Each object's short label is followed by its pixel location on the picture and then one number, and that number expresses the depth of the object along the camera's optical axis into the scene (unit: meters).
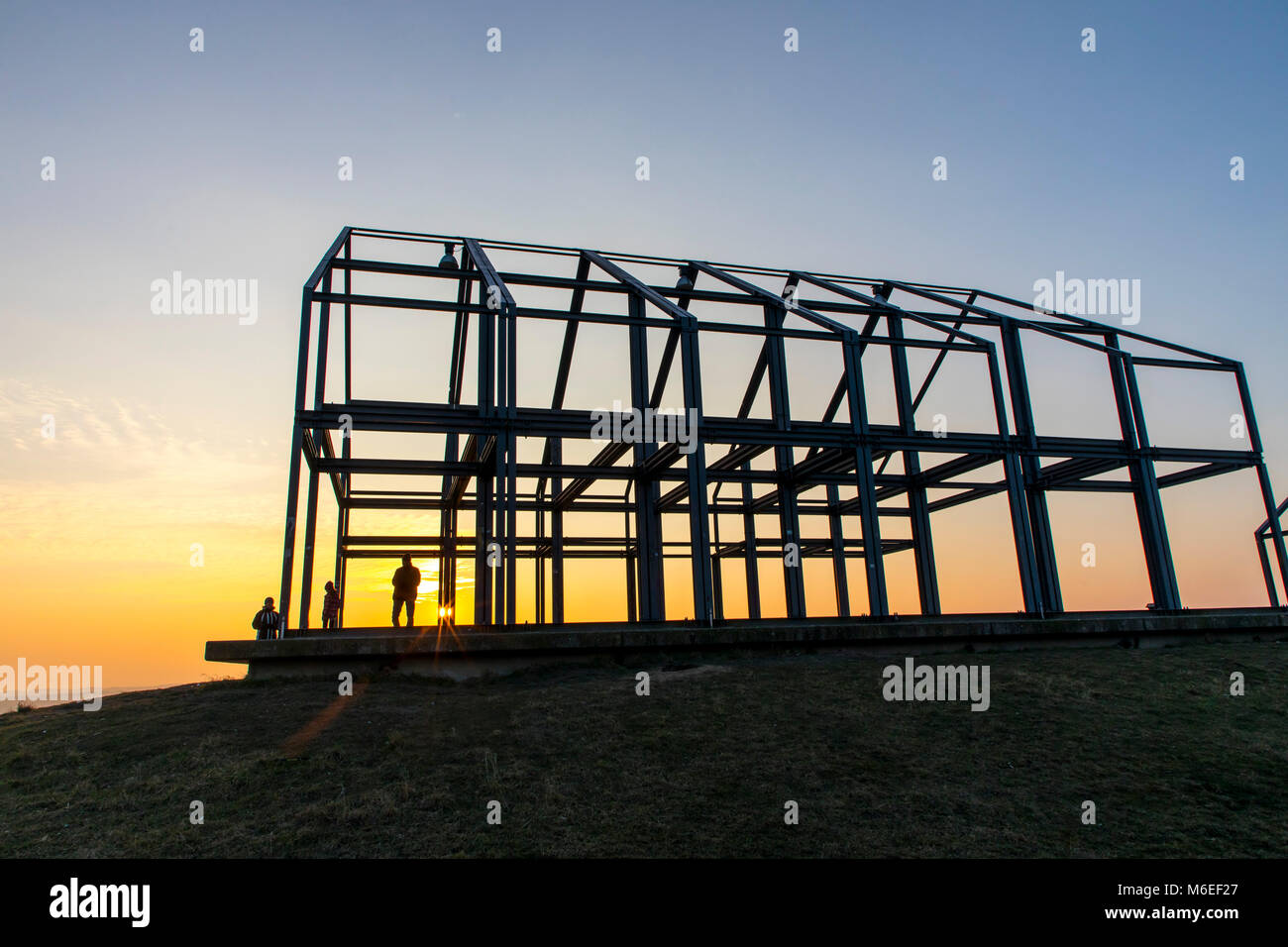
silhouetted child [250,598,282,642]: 14.50
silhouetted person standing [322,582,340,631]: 18.27
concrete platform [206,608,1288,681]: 11.24
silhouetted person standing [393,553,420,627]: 17.77
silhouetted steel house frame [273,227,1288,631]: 14.98
